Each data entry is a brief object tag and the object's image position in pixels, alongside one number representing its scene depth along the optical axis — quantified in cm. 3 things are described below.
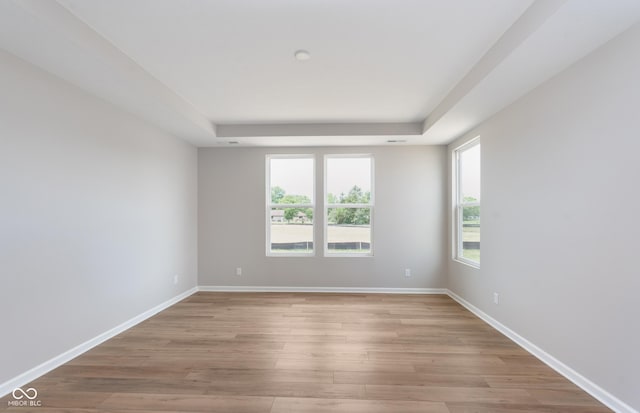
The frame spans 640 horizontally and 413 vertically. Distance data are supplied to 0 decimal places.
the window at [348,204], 509
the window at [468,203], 405
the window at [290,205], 515
